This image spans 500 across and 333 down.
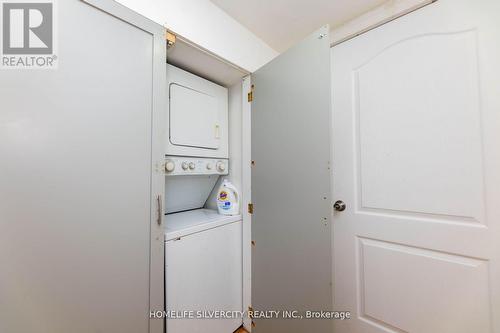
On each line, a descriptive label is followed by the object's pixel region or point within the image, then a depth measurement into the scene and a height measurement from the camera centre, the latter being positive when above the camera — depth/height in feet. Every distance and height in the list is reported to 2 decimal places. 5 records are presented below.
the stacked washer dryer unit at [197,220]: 4.11 -1.37
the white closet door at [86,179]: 2.34 -0.11
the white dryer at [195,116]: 4.86 +1.63
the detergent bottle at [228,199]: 5.63 -0.92
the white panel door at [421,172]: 3.39 -0.07
